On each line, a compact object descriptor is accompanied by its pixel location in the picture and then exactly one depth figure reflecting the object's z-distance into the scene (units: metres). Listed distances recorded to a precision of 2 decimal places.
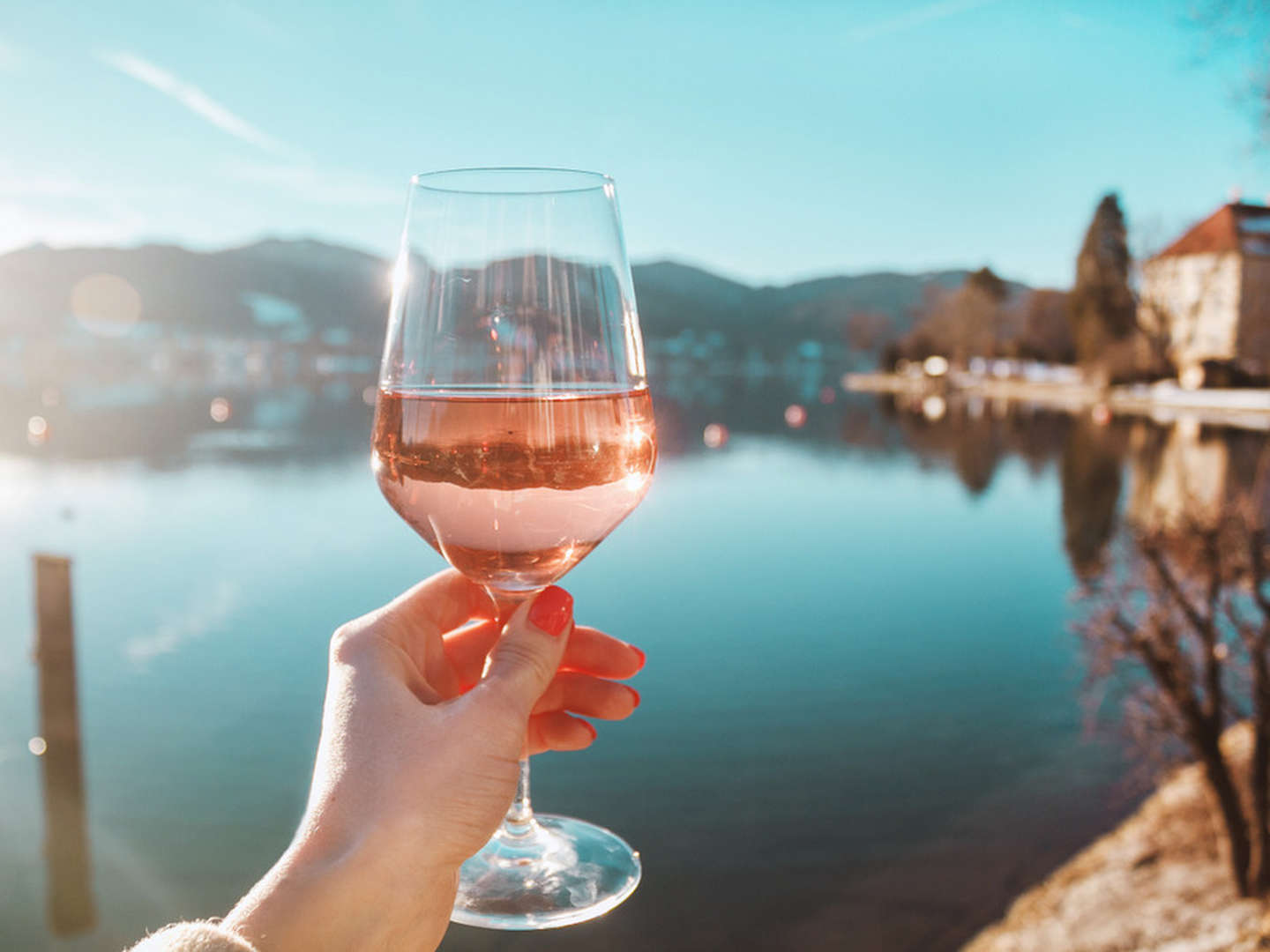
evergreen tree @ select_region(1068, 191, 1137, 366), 48.44
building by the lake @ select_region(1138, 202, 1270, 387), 45.94
